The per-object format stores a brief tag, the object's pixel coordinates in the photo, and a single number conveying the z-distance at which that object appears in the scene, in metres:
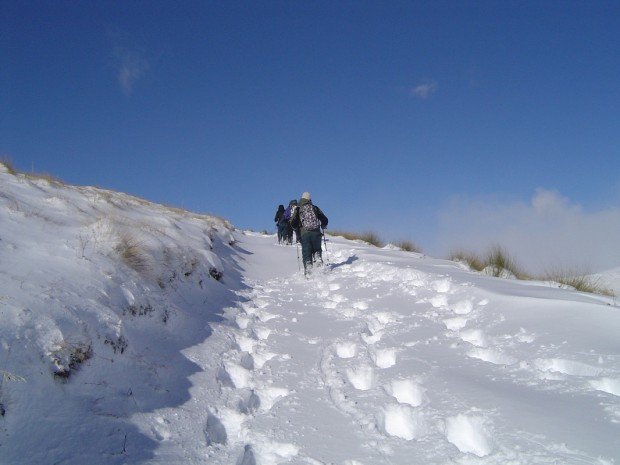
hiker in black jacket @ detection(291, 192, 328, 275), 9.56
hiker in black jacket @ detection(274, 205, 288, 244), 15.92
